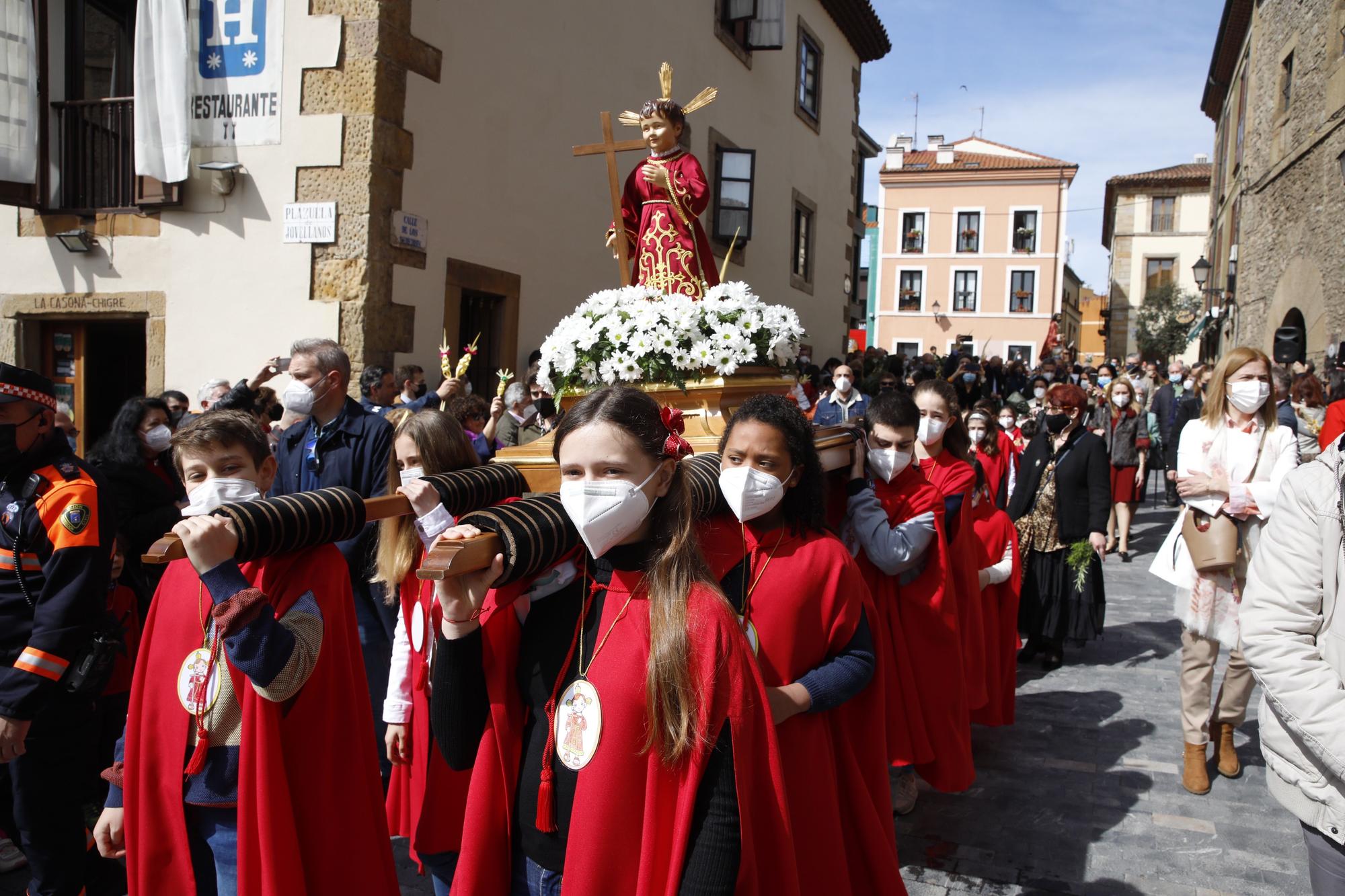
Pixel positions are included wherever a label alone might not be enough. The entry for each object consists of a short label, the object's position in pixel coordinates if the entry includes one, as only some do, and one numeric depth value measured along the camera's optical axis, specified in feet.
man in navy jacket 15.64
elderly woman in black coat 22.71
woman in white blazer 15.23
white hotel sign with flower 28.66
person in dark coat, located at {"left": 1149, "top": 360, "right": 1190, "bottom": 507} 45.57
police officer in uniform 10.33
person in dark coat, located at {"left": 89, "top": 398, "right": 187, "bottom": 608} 15.61
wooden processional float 6.20
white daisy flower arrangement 13.10
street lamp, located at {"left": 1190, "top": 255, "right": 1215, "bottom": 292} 78.23
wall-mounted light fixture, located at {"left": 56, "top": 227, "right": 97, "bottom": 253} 30.91
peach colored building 146.82
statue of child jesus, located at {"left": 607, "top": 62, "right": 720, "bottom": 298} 15.79
